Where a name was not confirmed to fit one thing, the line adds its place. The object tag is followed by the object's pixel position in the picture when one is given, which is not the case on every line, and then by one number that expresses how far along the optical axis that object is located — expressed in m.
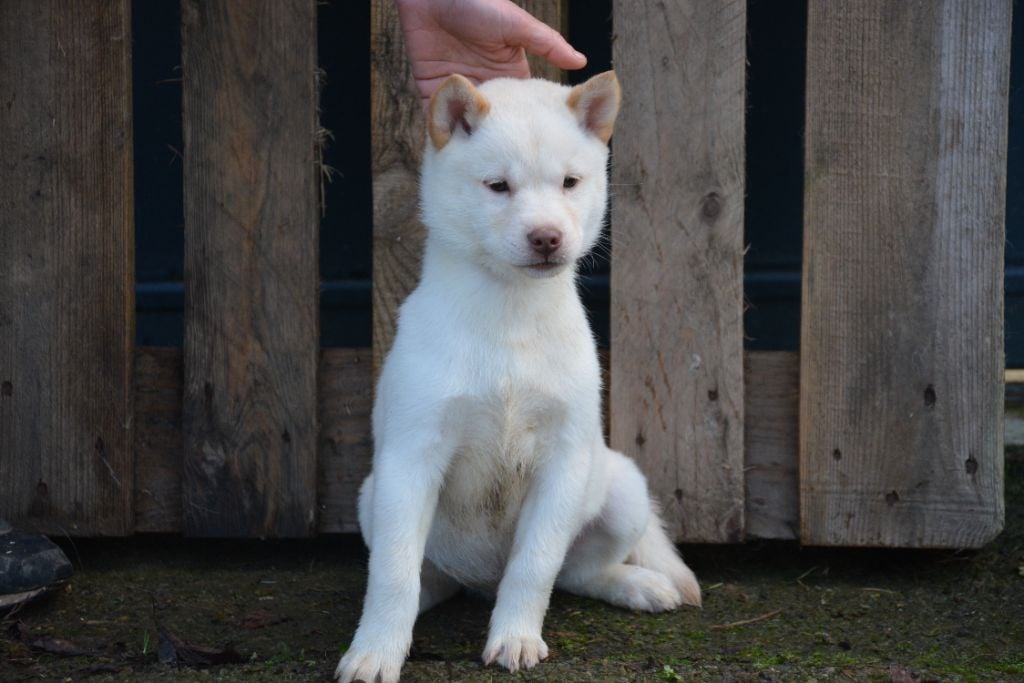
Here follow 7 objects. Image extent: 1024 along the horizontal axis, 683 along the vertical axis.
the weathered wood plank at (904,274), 3.81
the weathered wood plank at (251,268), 3.91
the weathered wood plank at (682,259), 3.87
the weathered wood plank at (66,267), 3.93
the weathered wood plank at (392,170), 3.92
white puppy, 3.08
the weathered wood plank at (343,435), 4.05
